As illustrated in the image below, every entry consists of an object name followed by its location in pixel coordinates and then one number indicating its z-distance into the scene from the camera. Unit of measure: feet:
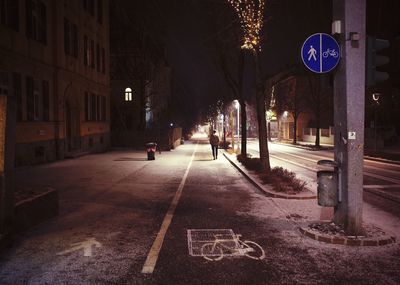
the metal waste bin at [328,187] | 26.25
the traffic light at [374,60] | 26.13
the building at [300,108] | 174.50
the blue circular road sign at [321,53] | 25.89
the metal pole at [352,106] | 25.20
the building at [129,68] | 158.51
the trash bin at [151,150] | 88.33
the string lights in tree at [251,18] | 56.54
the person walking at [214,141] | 93.17
